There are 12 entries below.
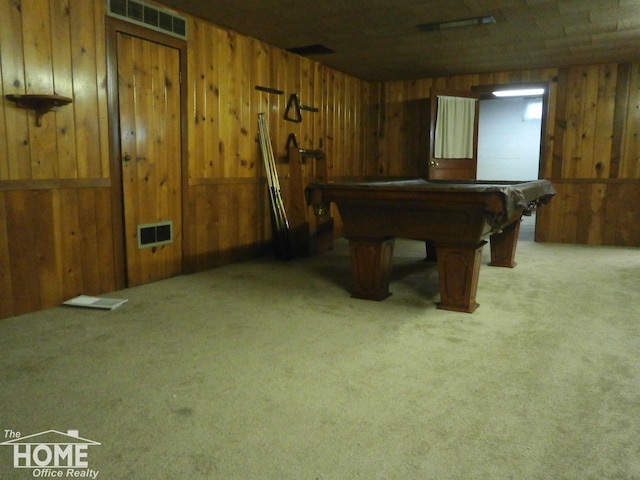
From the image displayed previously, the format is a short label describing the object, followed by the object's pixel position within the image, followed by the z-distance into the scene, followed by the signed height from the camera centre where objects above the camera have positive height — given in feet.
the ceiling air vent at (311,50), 17.69 +4.47
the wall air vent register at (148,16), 11.68 +3.89
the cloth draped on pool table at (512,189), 9.50 -0.32
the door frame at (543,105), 20.79 +2.98
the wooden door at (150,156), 12.22 +0.37
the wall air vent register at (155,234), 12.87 -1.71
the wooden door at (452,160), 21.67 +0.61
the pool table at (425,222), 9.95 -1.07
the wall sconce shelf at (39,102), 9.58 +1.36
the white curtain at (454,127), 21.70 +2.10
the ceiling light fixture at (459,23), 14.42 +4.54
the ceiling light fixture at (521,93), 29.03 +4.96
